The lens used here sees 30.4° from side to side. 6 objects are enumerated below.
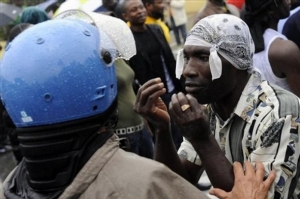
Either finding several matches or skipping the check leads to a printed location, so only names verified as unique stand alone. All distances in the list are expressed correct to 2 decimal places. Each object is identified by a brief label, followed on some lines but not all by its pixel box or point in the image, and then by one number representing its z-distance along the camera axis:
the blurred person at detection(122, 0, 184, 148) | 5.10
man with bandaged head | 2.11
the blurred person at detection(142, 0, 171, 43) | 6.07
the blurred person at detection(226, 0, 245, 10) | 6.14
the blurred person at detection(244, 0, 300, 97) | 3.36
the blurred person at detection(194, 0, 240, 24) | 5.04
